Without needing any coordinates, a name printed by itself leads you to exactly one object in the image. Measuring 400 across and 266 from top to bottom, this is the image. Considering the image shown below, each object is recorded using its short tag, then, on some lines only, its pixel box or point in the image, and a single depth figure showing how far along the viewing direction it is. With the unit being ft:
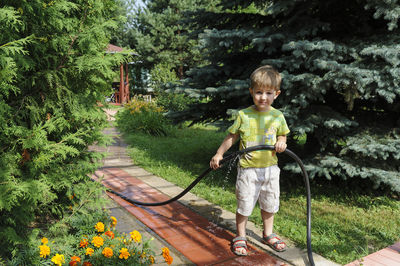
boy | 8.82
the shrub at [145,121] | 29.68
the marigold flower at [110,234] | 8.22
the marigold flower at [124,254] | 7.09
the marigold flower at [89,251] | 7.28
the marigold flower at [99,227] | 8.14
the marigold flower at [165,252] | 7.45
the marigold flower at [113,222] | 8.92
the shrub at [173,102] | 34.50
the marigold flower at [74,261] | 7.06
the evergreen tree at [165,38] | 71.41
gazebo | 58.15
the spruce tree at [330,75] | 11.63
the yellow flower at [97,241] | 7.45
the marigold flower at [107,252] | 7.07
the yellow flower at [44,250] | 6.91
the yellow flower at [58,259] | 6.65
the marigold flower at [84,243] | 7.72
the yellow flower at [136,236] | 7.68
